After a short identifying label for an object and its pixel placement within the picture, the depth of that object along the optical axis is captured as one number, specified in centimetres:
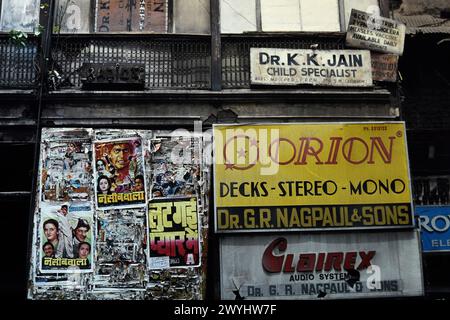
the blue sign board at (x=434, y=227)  948
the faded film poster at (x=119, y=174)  807
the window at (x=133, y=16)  903
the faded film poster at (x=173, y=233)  788
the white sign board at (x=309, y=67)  873
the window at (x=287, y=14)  912
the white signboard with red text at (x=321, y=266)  786
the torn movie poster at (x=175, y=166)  814
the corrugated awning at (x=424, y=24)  916
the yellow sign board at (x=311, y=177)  804
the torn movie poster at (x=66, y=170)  805
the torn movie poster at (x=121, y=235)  787
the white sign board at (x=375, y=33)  895
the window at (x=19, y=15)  896
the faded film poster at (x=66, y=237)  780
